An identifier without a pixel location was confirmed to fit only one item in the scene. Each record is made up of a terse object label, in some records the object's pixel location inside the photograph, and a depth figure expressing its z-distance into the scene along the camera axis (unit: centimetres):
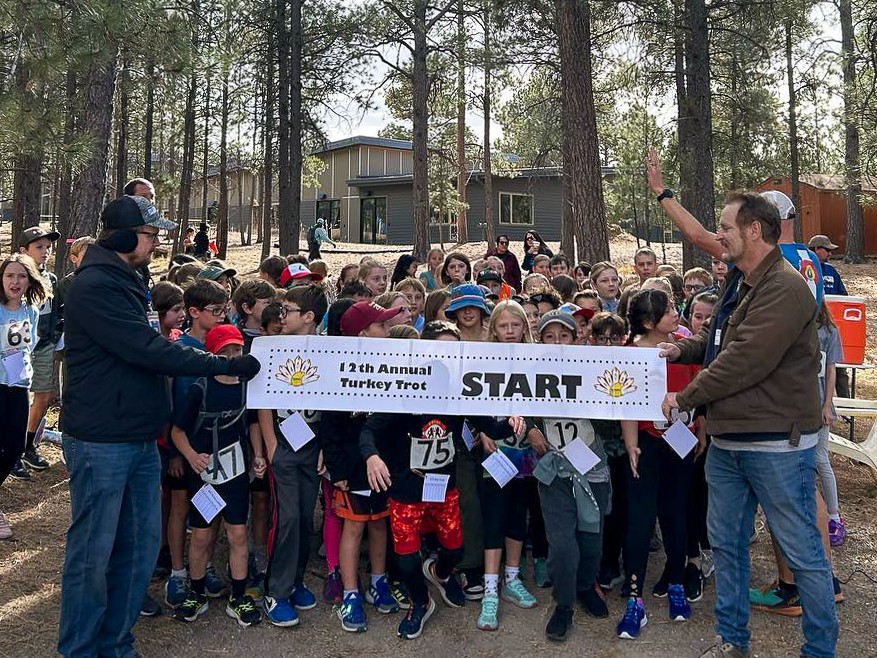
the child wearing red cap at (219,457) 396
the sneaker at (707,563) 464
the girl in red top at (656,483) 409
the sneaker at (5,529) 517
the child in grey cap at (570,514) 388
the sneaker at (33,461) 669
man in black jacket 328
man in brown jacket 329
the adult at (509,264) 1126
